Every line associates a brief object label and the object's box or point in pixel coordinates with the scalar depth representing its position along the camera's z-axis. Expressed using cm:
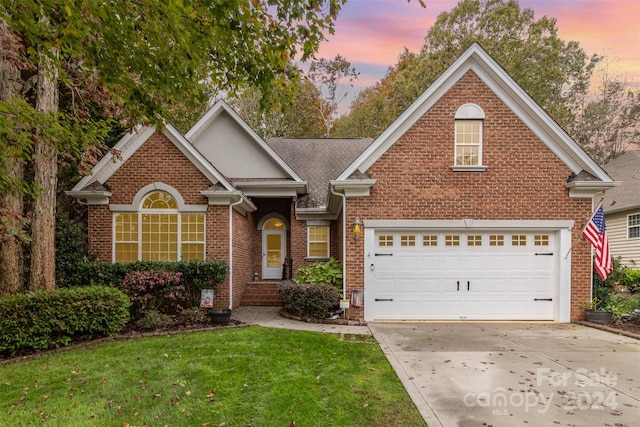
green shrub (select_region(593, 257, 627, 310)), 1003
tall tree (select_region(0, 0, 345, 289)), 394
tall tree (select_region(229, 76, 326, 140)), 2962
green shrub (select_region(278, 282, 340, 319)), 961
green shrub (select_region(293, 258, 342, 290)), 1033
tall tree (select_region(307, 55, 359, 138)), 3231
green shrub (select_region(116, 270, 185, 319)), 951
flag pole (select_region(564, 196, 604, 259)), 924
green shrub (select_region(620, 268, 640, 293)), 1474
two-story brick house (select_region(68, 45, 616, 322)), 987
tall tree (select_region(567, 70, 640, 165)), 3056
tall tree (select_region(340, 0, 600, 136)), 2381
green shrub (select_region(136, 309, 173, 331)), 880
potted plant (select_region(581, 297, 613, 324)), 948
